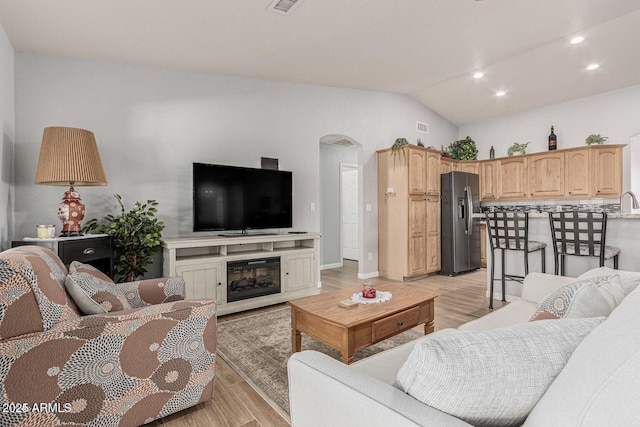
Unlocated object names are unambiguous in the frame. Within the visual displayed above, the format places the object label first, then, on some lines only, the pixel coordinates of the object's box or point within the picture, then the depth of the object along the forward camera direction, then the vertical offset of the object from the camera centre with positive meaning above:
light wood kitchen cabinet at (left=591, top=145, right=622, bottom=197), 5.01 +0.58
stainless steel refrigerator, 5.52 -0.24
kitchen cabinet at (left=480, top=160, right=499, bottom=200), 6.37 +0.60
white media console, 3.31 -0.58
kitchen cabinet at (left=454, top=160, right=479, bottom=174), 6.56 +0.87
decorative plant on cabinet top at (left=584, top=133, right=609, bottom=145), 5.16 +1.09
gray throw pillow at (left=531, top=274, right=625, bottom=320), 1.15 -0.33
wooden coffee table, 2.02 -0.71
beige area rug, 2.10 -1.09
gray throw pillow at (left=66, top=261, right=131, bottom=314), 1.58 -0.38
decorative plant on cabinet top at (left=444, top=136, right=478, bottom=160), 6.61 +1.23
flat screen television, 3.60 +0.18
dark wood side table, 2.50 -0.26
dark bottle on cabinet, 5.68 +1.16
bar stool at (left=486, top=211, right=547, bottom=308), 3.43 -0.29
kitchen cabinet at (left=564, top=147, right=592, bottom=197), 5.21 +0.59
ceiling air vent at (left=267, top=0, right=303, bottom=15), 2.71 +1.73
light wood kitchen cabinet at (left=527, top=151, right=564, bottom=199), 5.53 +0.60
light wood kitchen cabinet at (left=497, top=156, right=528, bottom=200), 5.98 +0.59
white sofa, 0.59 -0.38
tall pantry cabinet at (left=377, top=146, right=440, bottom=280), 5.18 -0.01
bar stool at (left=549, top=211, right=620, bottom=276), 2.86 -0.25
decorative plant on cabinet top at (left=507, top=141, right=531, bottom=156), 6.04 +1.13
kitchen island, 3.03 -0.46
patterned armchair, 1.31 -0.62
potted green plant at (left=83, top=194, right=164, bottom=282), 3.14 -0.23
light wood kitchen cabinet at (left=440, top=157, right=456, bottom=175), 5.93 +0.85
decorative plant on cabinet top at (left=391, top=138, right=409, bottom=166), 5.20 +1.01
